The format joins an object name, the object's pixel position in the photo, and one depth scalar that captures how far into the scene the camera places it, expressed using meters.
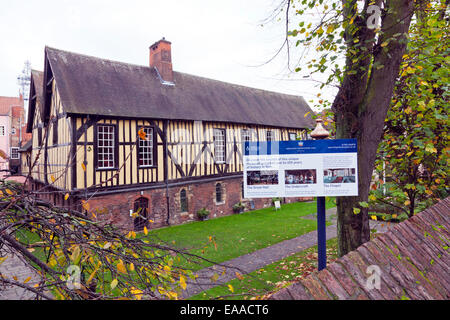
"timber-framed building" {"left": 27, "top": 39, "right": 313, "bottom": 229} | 12.47
